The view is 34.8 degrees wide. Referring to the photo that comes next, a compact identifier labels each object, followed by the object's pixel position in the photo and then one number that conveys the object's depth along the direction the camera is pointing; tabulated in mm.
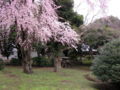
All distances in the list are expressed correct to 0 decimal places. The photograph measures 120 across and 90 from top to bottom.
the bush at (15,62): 15567
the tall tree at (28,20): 6172
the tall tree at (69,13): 13734
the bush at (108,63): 7277
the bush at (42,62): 15164
